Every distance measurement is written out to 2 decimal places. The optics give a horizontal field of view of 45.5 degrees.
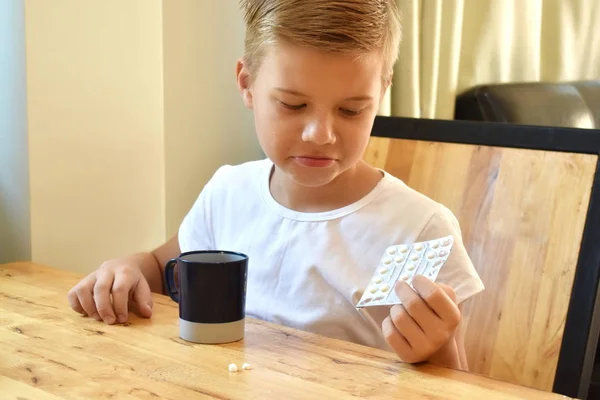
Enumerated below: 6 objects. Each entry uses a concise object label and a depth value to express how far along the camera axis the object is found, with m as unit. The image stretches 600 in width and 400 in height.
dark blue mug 0.81
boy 0.88
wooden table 0.67
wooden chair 1.22
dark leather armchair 1.92
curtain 1.79
